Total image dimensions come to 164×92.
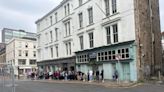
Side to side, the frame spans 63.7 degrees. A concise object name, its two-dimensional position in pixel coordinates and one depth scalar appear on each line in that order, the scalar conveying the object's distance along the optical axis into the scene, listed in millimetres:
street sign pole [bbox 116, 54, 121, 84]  14242
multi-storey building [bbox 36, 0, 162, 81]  15164
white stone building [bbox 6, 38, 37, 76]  41734
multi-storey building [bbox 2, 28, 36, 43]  54299
